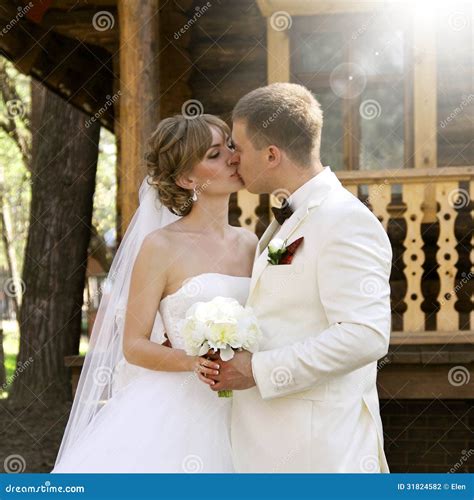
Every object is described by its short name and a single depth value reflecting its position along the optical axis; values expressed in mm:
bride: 3711
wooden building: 6953
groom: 2979
